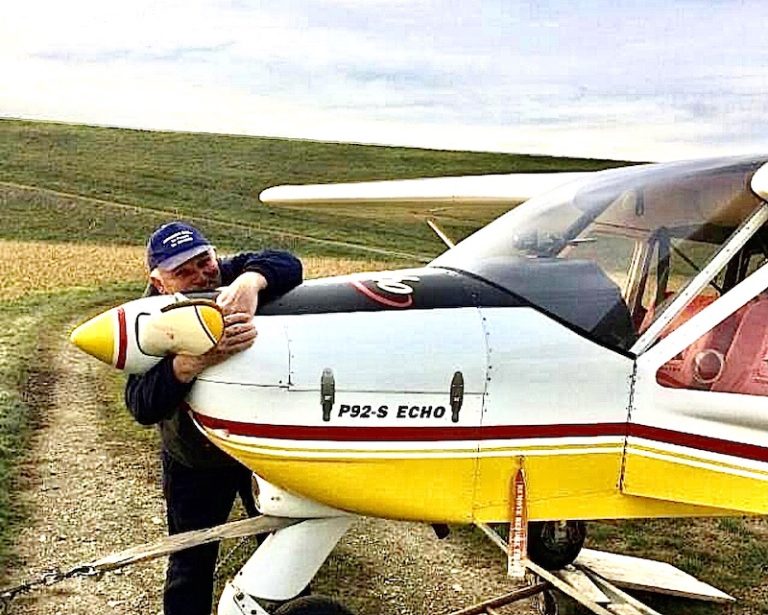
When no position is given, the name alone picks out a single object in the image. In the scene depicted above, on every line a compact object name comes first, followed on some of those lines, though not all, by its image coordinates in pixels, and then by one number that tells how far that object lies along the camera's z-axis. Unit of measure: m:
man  3.31
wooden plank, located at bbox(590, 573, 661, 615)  5.07
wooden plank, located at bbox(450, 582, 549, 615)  4.99
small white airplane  3.36
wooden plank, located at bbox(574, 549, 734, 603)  5.62
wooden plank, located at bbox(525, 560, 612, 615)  4.99
